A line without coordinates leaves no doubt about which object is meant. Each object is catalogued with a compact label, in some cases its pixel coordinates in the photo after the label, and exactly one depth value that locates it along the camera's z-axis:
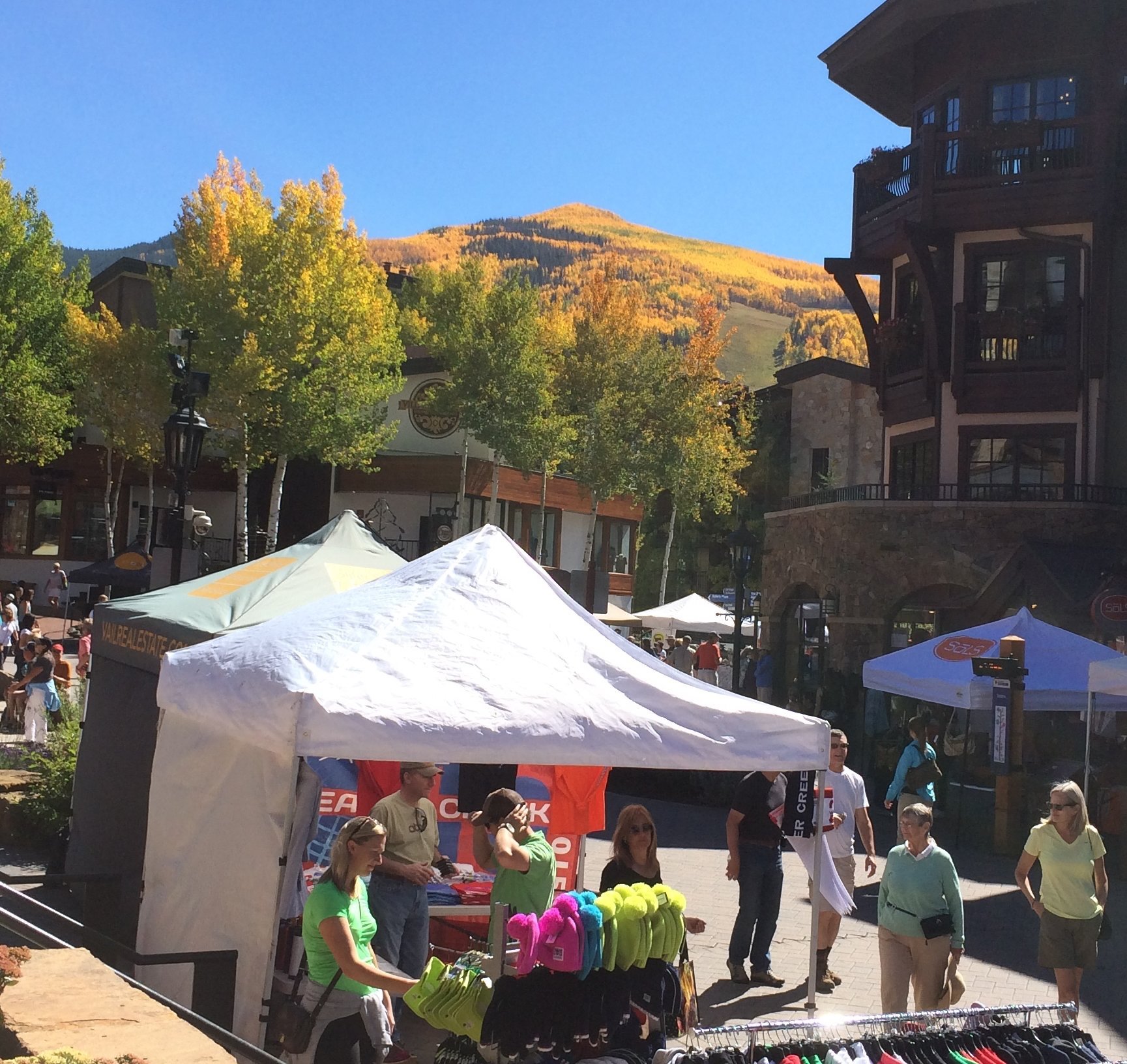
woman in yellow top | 7.86
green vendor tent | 8.83
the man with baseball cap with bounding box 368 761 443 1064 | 6.86
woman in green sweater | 7.09
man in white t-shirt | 9.47
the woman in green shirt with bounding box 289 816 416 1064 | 5.43
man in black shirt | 8.91
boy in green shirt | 6.38
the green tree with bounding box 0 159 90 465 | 39.81
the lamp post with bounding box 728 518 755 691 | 24.53
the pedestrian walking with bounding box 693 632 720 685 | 29.11
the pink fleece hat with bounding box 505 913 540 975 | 5.11
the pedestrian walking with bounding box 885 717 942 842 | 12.73
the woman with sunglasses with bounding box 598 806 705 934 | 7.07
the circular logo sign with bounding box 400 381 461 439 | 46.31
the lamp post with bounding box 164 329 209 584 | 14.12
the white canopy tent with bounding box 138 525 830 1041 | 6.03
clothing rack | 4.34
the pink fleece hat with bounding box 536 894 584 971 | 5.13
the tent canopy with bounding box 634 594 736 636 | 34.16
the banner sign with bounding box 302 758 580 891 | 9.08
